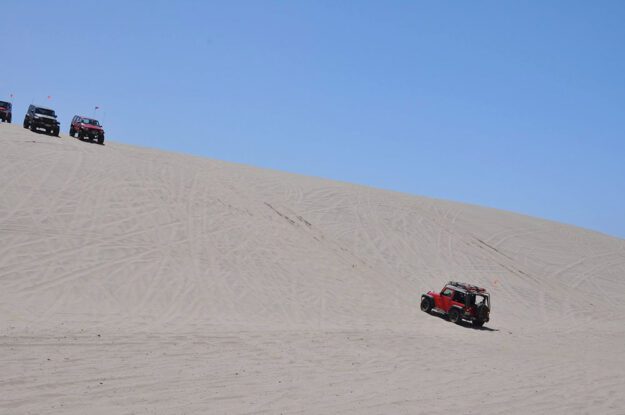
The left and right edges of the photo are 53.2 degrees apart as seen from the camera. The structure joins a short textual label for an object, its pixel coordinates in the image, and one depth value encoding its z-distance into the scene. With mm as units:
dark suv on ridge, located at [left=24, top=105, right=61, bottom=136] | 35062
